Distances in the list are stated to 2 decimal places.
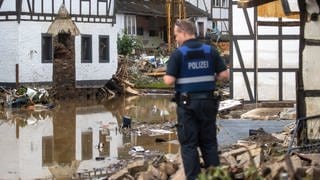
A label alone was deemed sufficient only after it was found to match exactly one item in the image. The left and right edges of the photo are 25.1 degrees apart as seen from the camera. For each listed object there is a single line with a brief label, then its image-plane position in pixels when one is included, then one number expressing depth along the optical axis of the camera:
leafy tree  45.91
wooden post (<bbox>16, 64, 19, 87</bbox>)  33.81
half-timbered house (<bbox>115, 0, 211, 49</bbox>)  50.88
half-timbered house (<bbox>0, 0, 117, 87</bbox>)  34.22
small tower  35.19
